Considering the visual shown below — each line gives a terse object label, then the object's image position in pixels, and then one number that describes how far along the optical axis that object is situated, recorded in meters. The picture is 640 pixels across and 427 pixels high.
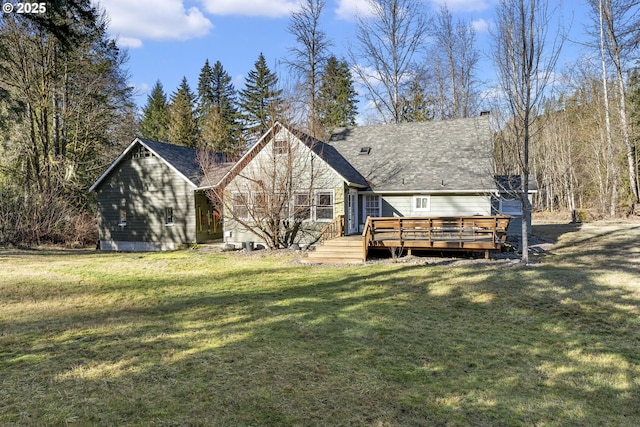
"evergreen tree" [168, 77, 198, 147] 41.22
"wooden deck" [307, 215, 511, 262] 12.77
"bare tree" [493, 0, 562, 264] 11.34
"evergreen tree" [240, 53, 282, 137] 42.38
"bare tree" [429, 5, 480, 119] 33.47
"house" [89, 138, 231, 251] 20.36
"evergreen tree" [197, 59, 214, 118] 48.07
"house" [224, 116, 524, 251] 16.84
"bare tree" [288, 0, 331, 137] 28.58
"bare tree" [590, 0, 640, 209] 25.09
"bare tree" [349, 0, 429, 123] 29.78
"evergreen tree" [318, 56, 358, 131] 38.53
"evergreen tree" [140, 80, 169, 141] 45.59
